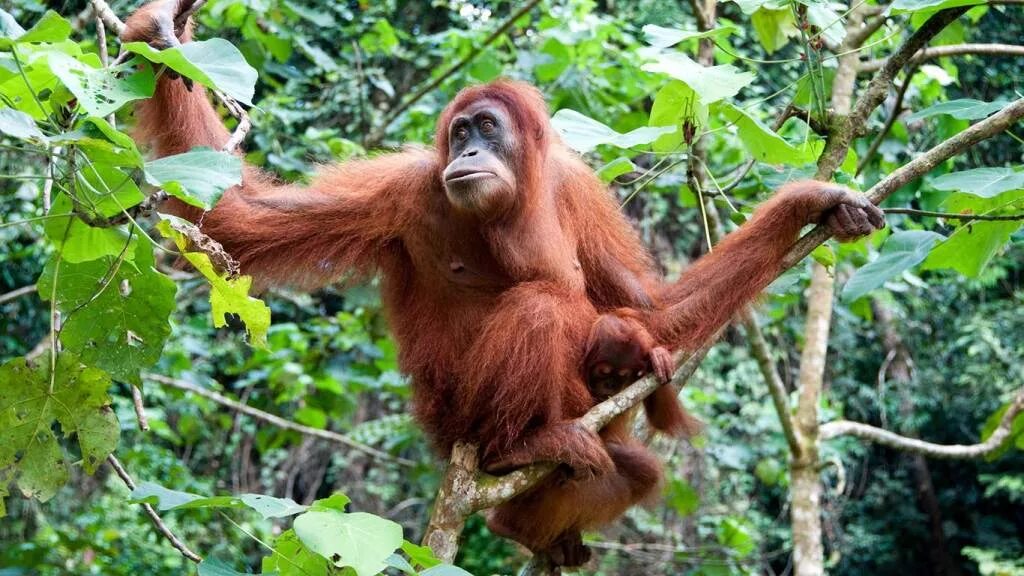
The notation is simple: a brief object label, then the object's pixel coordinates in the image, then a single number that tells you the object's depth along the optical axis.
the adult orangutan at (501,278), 3.67
